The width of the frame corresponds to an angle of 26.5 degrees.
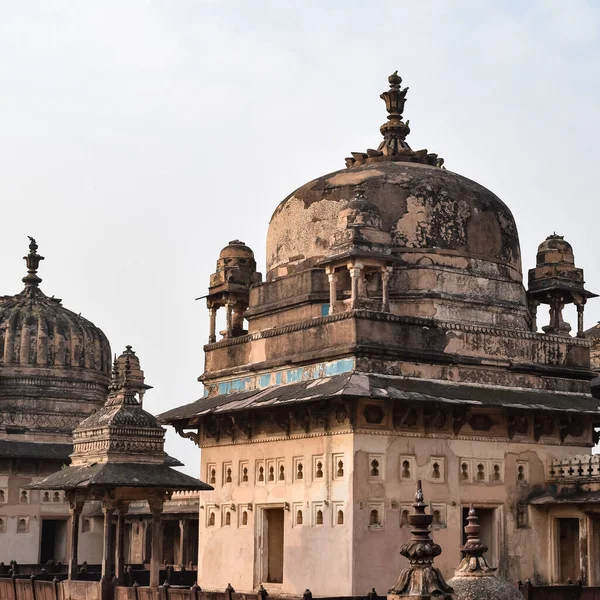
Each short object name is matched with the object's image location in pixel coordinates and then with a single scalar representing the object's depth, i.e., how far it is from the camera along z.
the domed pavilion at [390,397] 22.17
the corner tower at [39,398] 33.72
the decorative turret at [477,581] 11.66
